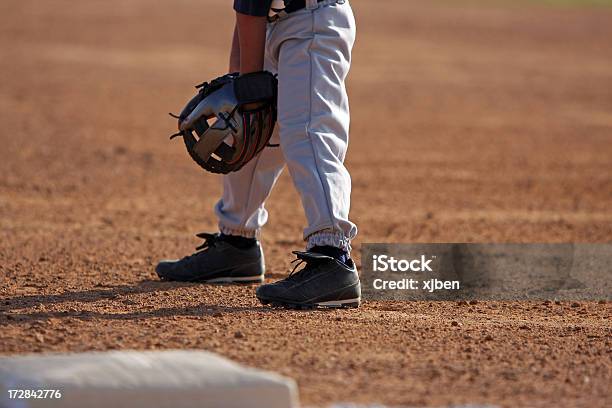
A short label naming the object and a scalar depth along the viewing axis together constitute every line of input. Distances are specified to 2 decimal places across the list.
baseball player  9.10
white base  6.10
